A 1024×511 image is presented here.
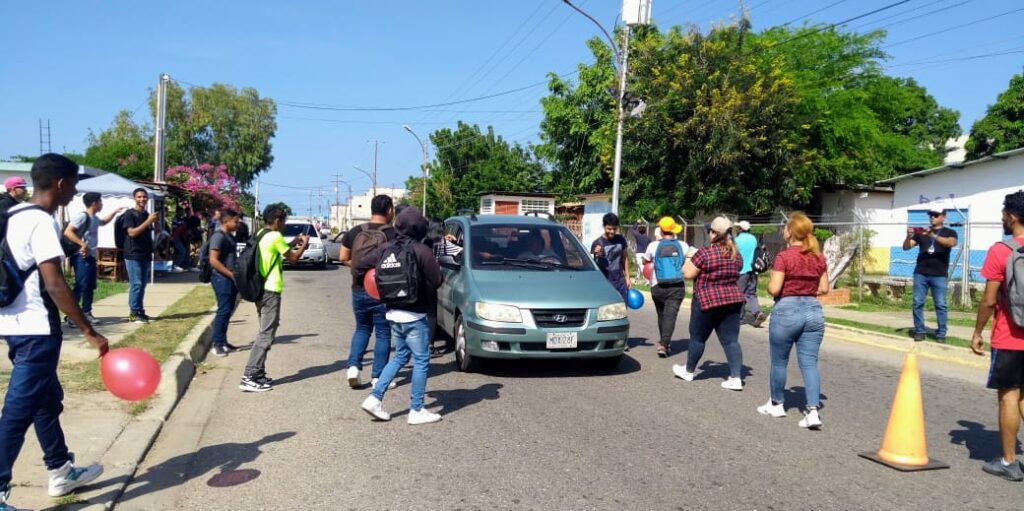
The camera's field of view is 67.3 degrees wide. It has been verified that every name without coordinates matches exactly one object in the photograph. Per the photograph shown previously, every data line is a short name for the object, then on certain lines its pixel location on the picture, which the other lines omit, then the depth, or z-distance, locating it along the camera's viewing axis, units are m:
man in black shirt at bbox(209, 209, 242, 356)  8.73
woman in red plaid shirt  7.32
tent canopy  16.88
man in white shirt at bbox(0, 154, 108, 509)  3.82
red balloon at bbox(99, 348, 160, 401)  4.19
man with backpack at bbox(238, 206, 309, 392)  7.30
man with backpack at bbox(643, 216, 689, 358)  9.19
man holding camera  10.34
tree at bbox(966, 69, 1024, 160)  38.84
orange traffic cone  5.27
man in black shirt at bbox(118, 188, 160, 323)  10.43
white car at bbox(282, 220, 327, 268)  25.50
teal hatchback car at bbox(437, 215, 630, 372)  7.54
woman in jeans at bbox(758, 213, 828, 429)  6.24
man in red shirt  5.05
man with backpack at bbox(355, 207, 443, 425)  5.94
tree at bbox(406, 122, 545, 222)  57.03
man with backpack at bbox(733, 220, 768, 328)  11.44
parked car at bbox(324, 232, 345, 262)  29.91
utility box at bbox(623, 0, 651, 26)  21.31
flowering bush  25.22
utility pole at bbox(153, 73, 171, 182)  25.70
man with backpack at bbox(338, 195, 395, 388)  6.98
